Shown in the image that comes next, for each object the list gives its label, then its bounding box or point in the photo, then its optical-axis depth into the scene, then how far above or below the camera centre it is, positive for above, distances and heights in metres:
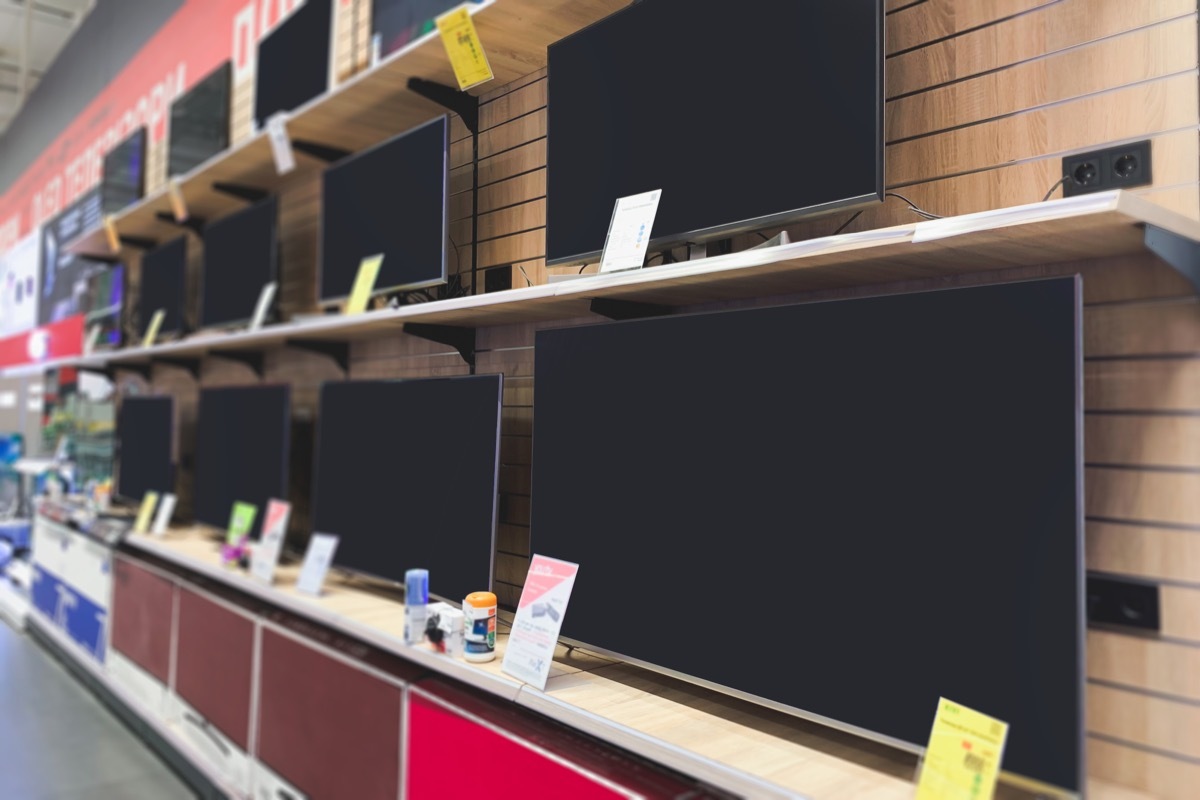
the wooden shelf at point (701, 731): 1.10 -0.47
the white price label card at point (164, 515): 3.46 -0.38
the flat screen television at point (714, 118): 1.25 +0.59
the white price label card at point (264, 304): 2.95 +0.48
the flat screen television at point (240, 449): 2.89 -0.08
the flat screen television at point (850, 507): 0.99 -0.10
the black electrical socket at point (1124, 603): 1.09 -0.22
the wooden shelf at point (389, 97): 1.81 +0.99
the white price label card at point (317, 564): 2.28 -0.39
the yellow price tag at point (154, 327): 4.01 +0.52
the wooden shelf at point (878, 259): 0.96 +0.28
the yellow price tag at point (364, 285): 2.33 +0.44
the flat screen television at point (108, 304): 4.68 +0.76
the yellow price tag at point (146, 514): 3.59 -0.39
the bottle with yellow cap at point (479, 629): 1.61 -0.40
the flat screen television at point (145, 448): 3.82 -0.10
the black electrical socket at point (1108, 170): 1.12 +0.41
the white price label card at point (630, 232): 1.50 +0.40
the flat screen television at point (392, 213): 2.16 +0.66
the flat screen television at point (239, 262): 3.12 +0.70
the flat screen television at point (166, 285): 3.89 +0.73
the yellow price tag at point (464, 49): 1.82 +0.90
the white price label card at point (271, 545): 2.45 -0.36
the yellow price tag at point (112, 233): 4.24 +1.07
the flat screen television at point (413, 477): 1.87 -0.12
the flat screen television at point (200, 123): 3.98 +1.61
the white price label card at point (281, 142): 2.66 +0.98
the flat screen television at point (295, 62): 3.04 +1.50
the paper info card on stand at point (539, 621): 1.46 -0.35
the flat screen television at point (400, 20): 2.46 +1.34
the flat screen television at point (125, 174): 5.00 +1.66
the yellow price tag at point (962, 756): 0.96 -0.39
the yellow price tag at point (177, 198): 3.49 +1.03
